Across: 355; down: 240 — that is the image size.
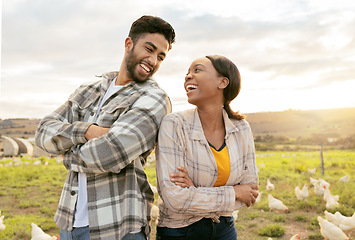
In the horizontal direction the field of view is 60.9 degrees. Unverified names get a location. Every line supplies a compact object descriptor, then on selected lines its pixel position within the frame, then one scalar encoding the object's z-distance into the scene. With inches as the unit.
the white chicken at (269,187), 338.0
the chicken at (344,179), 370.9
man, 77.0
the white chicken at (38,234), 165.3
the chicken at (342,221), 205.2
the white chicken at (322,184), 315.1
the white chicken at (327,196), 275.1
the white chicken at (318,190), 300.2
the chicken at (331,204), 265.1
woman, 81.7
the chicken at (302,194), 288.5
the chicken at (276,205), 268.1
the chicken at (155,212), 212.7
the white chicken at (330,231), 191.3
